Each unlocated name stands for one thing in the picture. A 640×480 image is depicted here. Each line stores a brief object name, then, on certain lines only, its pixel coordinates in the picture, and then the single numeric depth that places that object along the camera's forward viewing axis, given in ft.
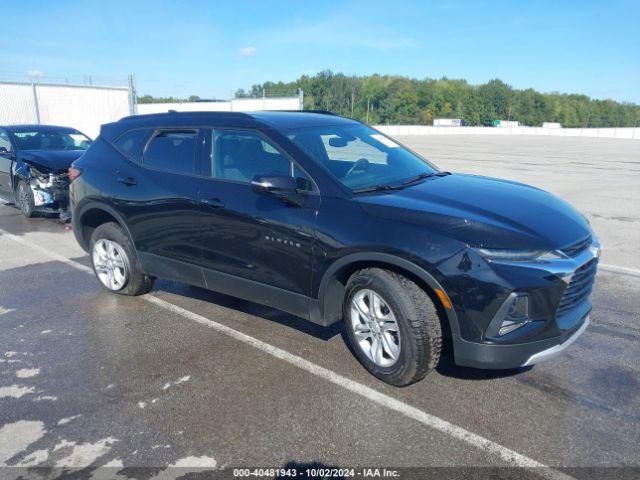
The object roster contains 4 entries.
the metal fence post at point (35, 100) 66.08
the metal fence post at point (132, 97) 69.18
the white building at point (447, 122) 317.61
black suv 10.00
